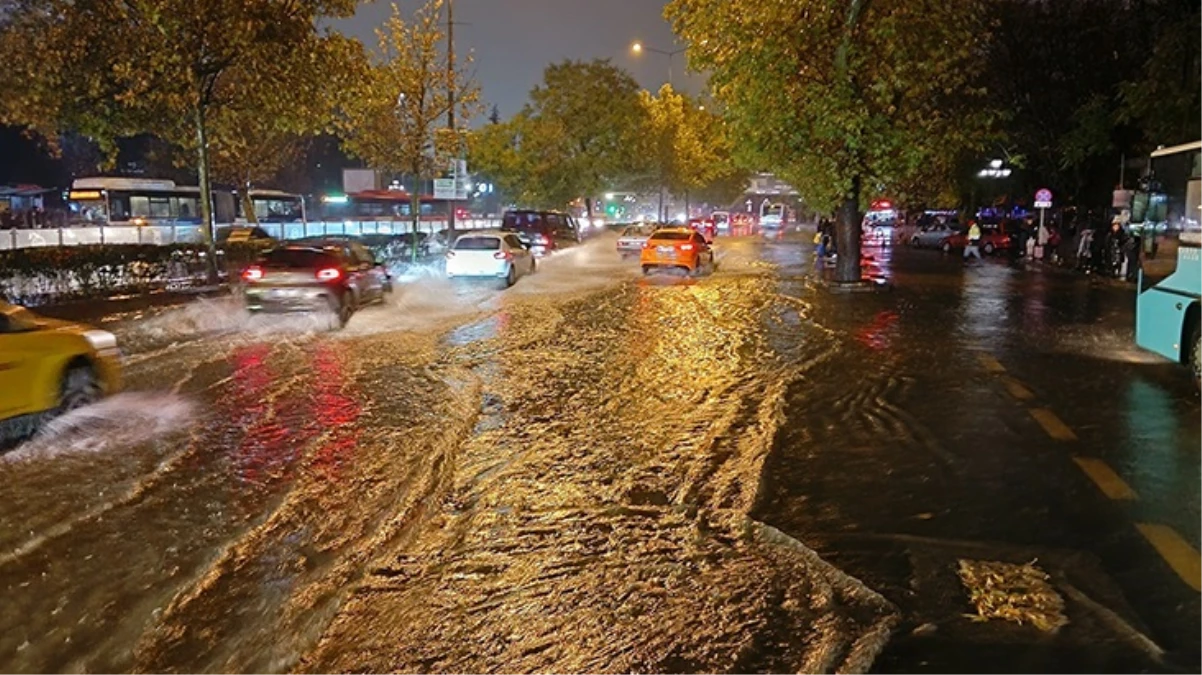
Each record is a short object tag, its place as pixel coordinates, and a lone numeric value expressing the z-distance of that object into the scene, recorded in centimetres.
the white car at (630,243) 3928
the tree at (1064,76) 3844
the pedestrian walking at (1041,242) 3791
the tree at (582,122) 4866
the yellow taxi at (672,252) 2938
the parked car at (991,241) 4328
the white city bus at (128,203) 3844
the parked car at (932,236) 4950
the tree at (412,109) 2989
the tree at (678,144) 6400
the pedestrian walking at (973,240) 4071
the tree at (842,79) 2180
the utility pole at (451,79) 3045
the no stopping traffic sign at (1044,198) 3584
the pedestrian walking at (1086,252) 3228
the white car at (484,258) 2447
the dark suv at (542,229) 3597
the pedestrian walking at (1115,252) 2903
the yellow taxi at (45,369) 817
